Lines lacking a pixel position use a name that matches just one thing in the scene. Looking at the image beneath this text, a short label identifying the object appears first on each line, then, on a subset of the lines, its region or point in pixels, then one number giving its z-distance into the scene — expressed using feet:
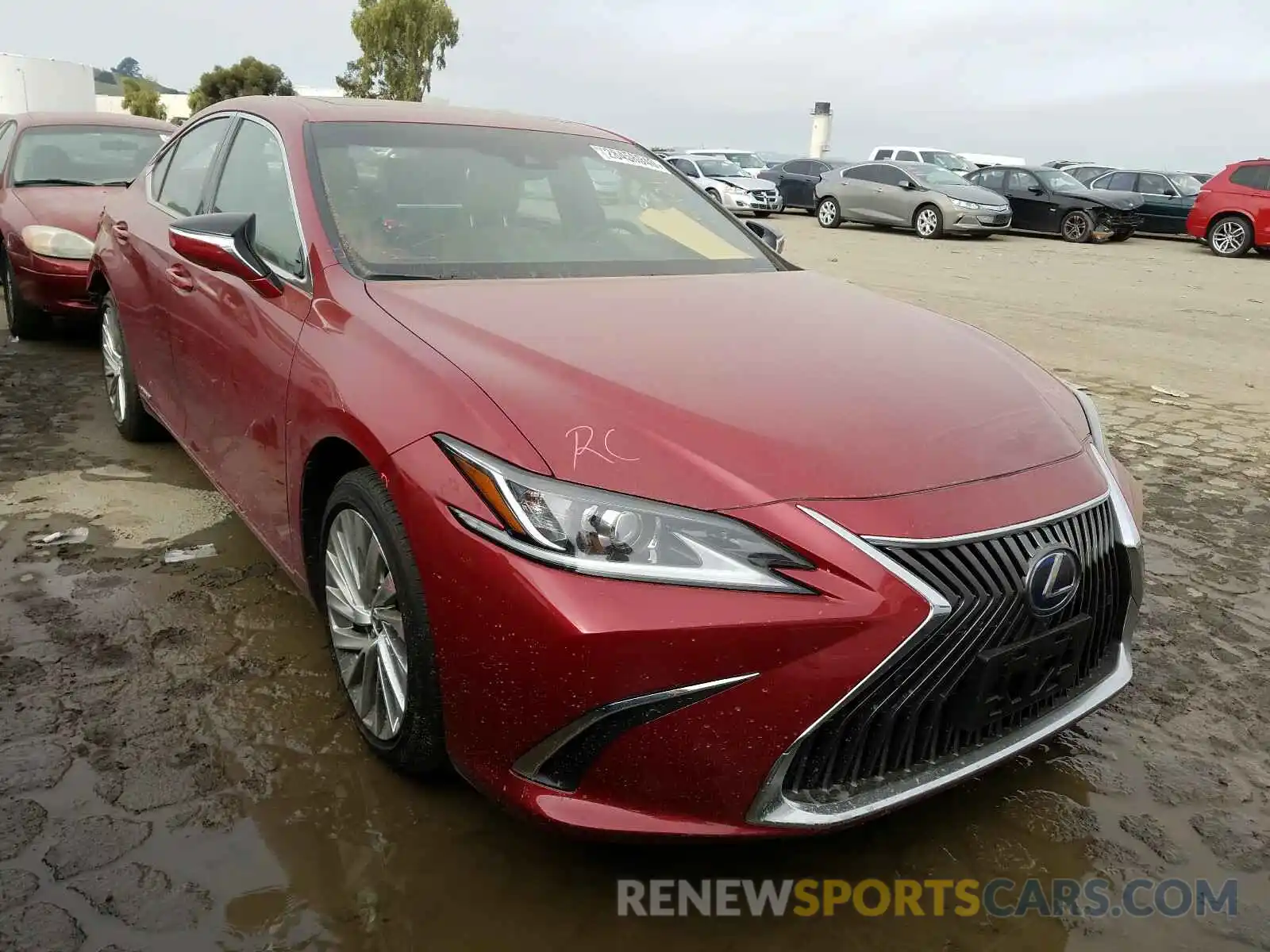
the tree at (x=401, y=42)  161.79
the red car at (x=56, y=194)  20.08
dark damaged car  61.62
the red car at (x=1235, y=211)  54.70
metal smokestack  155.63
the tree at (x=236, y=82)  198.08
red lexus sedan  5.82
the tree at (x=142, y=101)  228.22
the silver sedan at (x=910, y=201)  59.57
